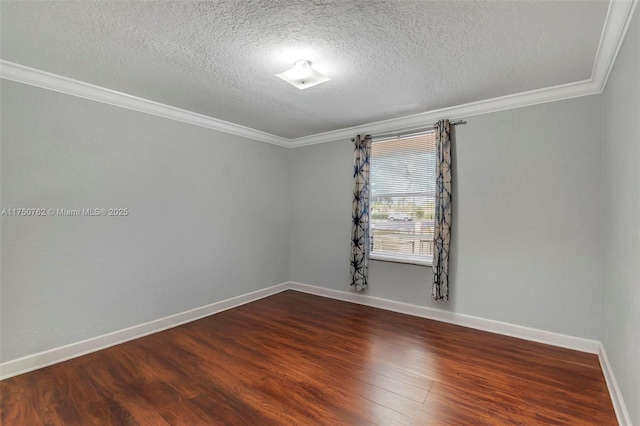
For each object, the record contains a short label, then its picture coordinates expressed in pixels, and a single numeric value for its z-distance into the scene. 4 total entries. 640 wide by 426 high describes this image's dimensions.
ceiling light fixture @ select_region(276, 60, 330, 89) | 2.33
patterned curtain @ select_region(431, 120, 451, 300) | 3.44
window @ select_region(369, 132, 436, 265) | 3.73
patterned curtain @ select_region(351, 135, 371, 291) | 4.13
